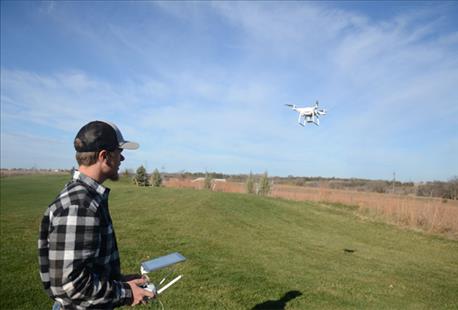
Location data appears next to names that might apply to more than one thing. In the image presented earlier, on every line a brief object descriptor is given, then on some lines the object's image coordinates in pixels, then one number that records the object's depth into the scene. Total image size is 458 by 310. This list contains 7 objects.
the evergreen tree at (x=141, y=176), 41.50
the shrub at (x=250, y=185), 32.91
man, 2.07
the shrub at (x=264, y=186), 32.47
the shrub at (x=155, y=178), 41.00
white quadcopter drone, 5.81
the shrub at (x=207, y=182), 35.59
